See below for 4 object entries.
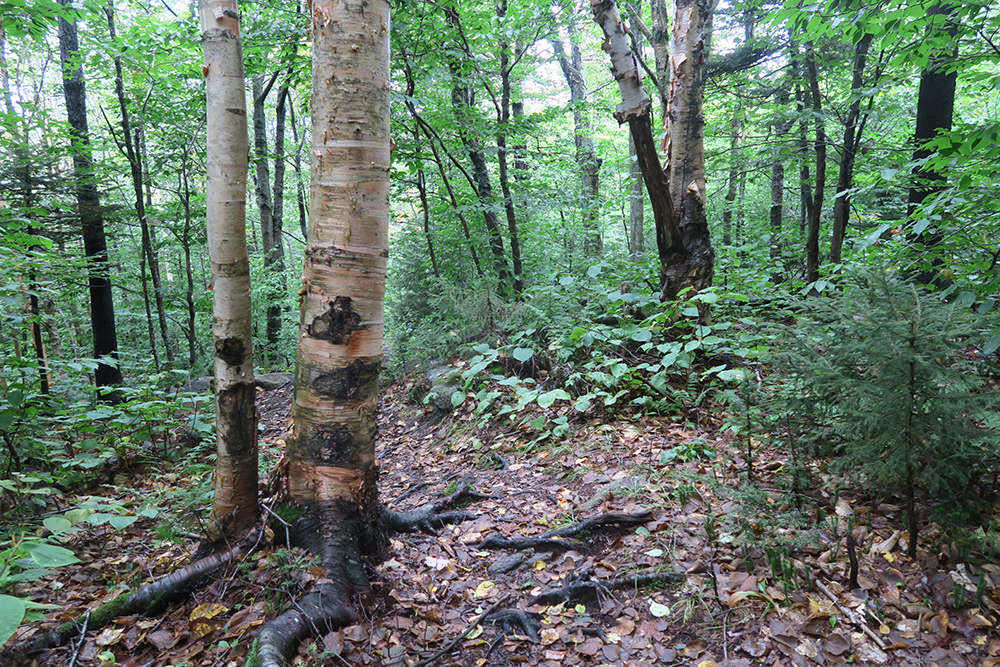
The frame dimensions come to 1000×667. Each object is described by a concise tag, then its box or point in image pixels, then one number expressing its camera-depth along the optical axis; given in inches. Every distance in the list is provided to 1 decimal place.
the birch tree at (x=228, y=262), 111.4
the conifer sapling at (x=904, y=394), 86.6
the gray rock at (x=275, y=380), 380.8
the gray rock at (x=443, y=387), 245.6
